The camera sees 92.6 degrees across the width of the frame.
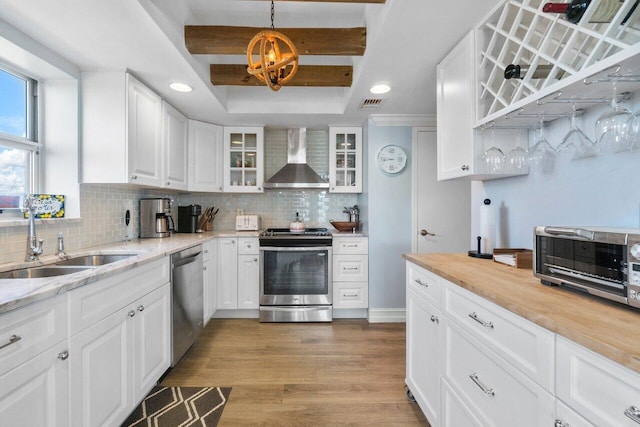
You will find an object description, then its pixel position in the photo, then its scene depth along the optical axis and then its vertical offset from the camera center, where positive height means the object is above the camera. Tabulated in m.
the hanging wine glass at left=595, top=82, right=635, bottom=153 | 0.99 +0.28
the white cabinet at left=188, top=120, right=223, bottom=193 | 3.39 +0.65
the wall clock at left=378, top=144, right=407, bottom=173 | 3.31 +0.59
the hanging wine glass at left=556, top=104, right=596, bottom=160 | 1.21 +0.28
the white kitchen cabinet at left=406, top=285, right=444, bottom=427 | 1.53 -0.78
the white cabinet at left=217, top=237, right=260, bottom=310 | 3.33 -0.65
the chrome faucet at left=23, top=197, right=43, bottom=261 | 1.70 -0.15
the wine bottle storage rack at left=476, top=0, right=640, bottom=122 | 1.01 +0.69
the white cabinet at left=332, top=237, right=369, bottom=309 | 3.34 -0.60
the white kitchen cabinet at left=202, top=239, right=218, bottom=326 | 2.92 -0.64
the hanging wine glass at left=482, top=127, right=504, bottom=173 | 1.55 +0.28
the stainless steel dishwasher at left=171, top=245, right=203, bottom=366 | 2.25 -0.69
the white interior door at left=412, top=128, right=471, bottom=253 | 3.33 +0.09
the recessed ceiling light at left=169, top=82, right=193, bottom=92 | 2.44 +1.03
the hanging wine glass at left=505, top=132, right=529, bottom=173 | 1.47 +0.26
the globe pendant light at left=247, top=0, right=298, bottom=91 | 1.49 +0.80
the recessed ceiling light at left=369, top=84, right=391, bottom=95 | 2.47 +1.03
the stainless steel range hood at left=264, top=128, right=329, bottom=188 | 3.59 +0.52
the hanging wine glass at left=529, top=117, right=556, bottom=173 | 1.35 +0.27
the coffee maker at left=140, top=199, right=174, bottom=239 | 2.95 -0.04
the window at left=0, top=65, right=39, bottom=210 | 1.83 +0.47
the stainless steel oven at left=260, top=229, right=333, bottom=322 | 3.26 -0.70
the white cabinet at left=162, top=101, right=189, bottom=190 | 2.81 +0.66
